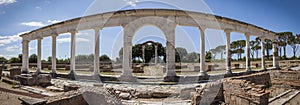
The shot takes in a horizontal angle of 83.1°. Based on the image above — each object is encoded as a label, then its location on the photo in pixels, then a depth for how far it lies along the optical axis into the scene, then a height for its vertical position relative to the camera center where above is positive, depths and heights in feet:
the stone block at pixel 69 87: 26.68 -4.63
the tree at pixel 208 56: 138.01 +0.92
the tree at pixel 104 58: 163.14 -0.01
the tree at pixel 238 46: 170.52 +11.03
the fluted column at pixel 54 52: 50.47 +1.83
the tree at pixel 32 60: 134.63 -1.14
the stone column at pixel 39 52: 56.00 +2.22
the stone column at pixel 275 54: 67.05 +0.80
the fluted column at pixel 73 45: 47.56 +3.74
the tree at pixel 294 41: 129.70 +11.89
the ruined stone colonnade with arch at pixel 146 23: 38.65 +8.36
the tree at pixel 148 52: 159.74 +5.68
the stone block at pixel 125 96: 25.63 -5.81
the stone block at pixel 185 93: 25.54 -5.41
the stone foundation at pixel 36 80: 35.17 -4.51
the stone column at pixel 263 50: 61.44 +2.50
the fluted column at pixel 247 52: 53.79 +1.56
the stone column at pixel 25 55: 61.05 +1.34
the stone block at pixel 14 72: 43.14 -3.43
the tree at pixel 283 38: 130.11 +14.29
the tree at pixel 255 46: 160.98 +10.22
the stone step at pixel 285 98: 23.21 -6.35
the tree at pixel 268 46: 140.26 +8.92
